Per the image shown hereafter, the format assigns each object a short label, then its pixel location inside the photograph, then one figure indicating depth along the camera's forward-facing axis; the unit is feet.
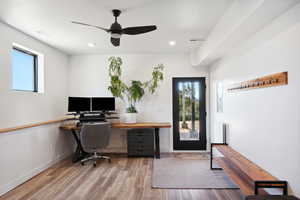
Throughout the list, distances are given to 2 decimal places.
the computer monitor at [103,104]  14.64
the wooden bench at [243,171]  6.64
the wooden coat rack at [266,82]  6.47
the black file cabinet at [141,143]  14.82
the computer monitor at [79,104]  13.56
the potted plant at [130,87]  15.08
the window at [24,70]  10.88
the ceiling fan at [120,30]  8.29
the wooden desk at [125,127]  13.98
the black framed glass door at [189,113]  16.11
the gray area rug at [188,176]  9.80
